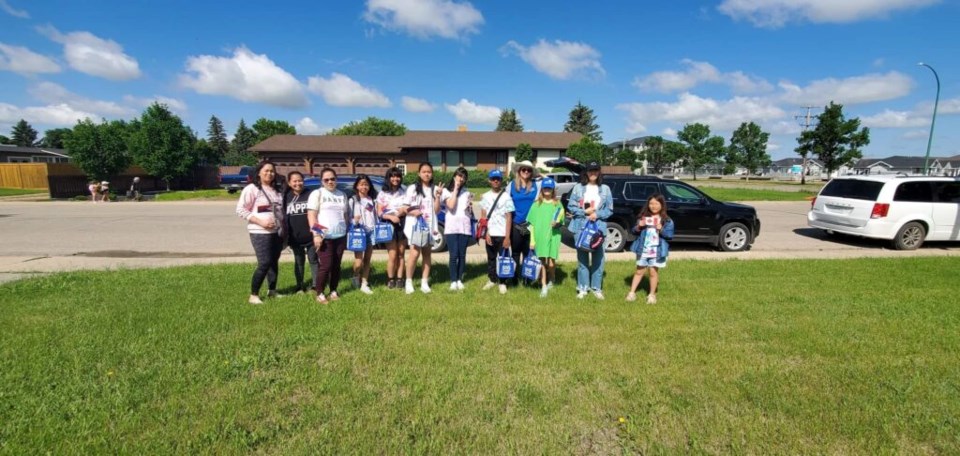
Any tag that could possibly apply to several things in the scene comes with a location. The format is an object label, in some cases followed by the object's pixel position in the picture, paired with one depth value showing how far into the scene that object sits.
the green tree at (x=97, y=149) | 25.36
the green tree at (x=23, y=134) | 100.44
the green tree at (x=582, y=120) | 74.06
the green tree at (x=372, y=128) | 75.69
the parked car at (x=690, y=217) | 9.39
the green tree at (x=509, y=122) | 78.56
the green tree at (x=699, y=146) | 69.81
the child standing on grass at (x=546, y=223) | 5.55
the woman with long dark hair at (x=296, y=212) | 5.50
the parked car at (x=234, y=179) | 33.44
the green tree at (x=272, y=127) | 79.11
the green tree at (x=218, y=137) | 90.81
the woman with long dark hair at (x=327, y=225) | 5.29
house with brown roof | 40.66
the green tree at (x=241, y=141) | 91.19
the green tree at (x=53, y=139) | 87.73
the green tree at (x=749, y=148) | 68.12
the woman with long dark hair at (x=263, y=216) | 5.11
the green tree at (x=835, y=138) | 33.50
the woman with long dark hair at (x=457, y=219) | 5.73
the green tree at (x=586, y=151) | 37.19
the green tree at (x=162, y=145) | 28.66
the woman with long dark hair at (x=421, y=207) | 5.78
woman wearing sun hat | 5.77
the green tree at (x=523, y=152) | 37.47
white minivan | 9.62
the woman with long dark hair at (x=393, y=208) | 5.75
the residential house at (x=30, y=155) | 48.88
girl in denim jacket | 5.41
